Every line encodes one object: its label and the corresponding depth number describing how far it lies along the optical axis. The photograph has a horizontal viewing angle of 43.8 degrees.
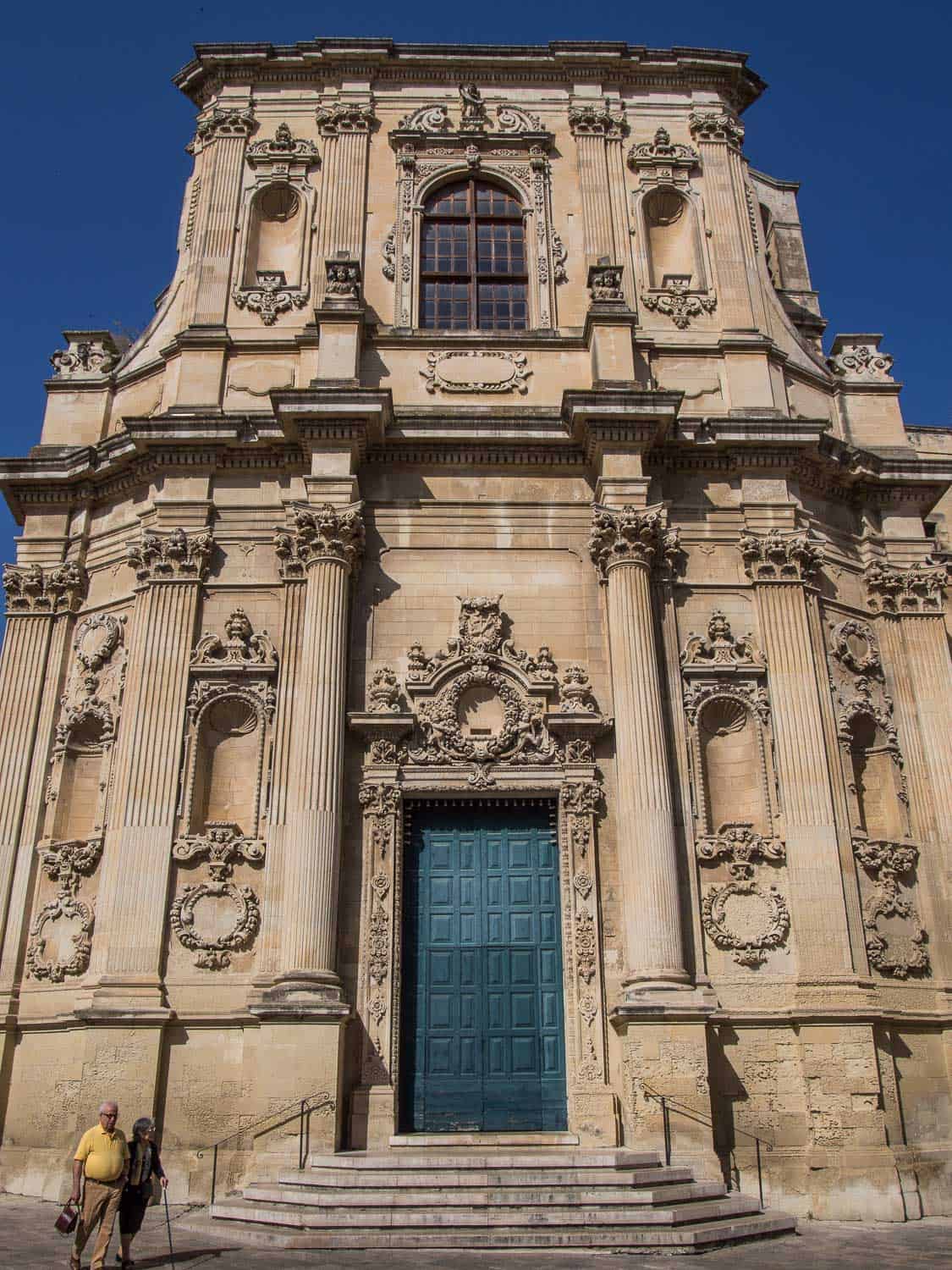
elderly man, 8.59
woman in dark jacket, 8.90
